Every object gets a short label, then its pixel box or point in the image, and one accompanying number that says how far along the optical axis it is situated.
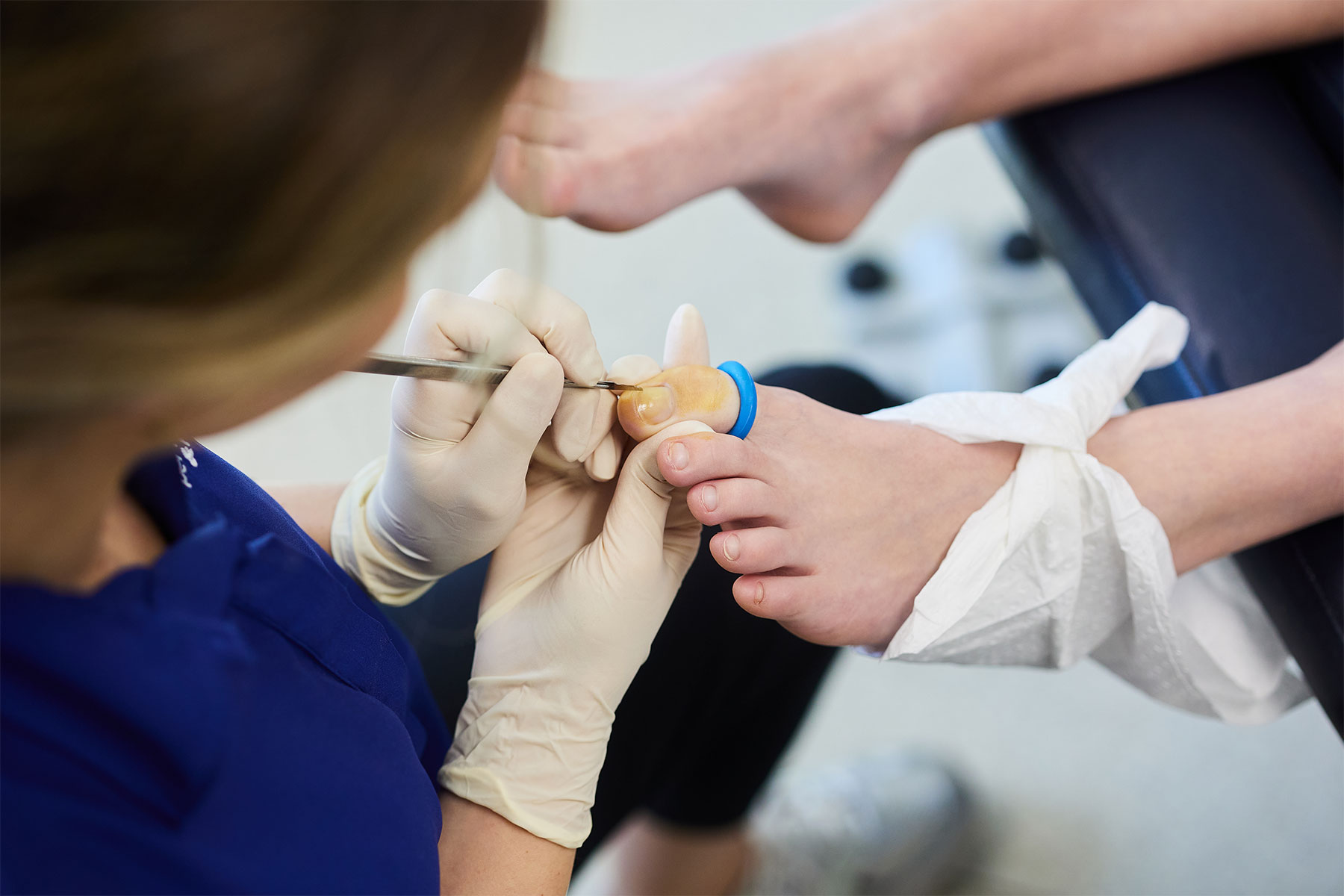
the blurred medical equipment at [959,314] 1.67
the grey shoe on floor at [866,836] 1.25
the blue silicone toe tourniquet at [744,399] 0.72
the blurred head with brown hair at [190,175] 0.34
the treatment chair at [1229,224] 0.83
